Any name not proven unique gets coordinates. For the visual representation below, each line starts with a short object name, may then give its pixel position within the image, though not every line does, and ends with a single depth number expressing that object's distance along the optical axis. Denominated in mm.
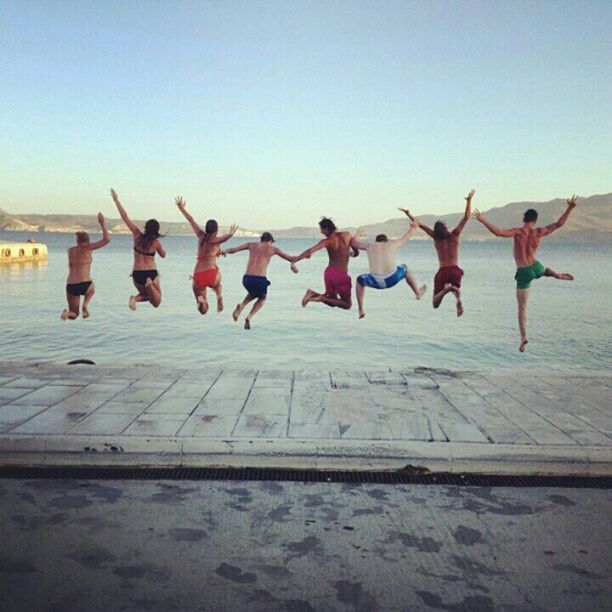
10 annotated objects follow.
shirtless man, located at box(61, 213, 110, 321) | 9312
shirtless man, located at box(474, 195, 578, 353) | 8242
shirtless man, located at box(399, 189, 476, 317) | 8359
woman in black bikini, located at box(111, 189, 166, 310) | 9074
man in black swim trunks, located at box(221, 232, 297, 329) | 9281
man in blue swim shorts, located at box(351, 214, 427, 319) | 8914
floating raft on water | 63562
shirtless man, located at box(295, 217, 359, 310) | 8898
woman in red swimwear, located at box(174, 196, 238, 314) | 9133
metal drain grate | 7859
